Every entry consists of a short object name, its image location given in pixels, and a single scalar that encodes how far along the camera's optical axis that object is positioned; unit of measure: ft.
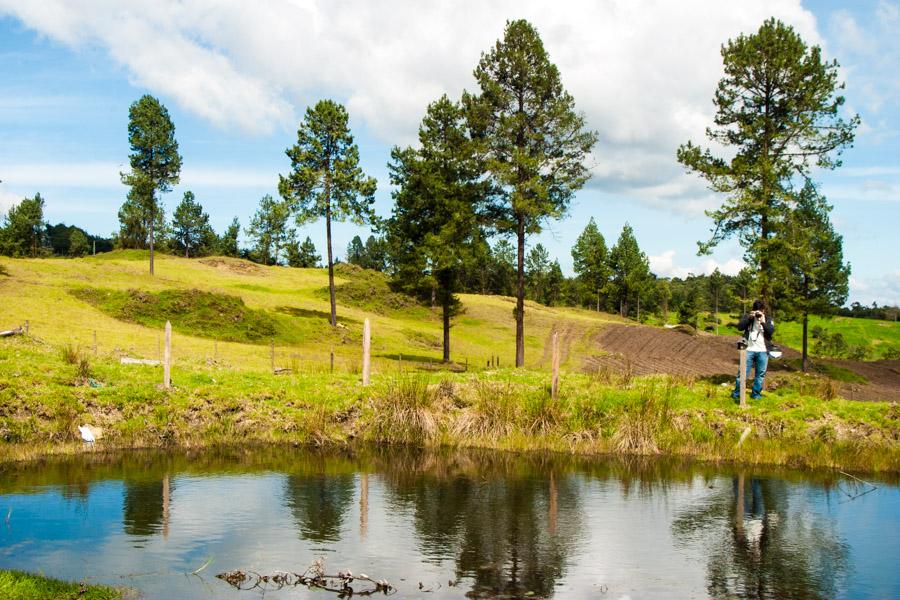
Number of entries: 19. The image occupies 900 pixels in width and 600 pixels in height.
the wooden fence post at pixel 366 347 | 73.46
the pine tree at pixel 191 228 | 456.45
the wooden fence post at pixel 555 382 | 68.03
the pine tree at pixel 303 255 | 442.09
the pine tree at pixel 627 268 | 333.83
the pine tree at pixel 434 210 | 137.90
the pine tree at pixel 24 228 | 367.54
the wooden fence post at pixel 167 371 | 67.87
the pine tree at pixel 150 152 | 234.17
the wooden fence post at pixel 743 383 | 66.95
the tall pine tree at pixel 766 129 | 119.44
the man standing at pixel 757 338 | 67.31
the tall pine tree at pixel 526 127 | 119.14
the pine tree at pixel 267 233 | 440.08
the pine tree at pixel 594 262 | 341.82
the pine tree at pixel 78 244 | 492.95
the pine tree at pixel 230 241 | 490.08
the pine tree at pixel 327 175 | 183.42
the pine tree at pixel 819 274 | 166.91
